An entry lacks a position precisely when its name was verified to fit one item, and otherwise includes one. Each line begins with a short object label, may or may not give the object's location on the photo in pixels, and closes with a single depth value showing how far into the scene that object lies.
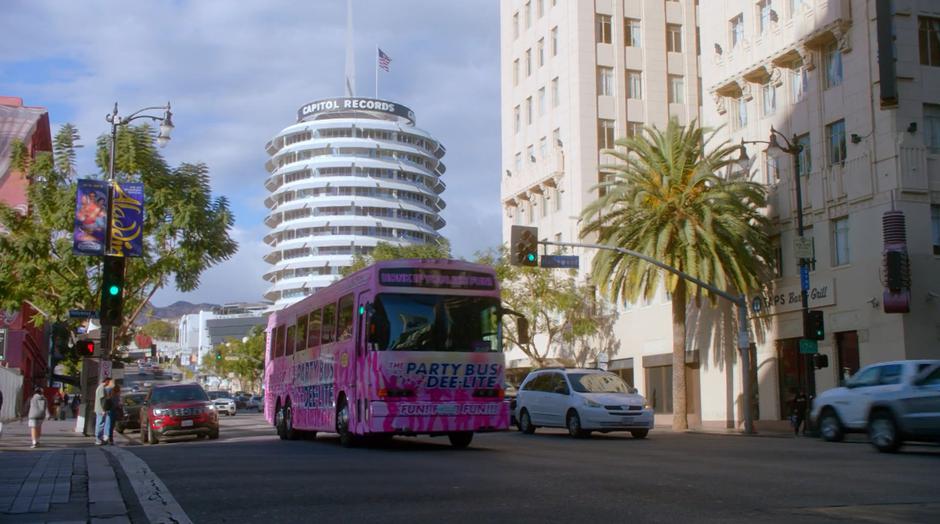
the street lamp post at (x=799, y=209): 30.20
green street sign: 28.89
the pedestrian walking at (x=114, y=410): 25.62
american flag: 101.75
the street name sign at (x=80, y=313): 28.38
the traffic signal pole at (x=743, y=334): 30.21
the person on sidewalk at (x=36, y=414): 24.97
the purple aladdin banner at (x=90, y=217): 25.67
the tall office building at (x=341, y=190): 133.38
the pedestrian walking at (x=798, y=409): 29.67
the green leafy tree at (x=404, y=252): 61.93
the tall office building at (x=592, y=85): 54.47
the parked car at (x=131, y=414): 37.25
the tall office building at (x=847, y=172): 31.09
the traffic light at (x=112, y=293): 21.36
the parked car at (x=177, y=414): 27.45
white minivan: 25.59
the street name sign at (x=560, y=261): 34.72
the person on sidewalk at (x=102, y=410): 25.36
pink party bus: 18.56
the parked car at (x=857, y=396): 19.28
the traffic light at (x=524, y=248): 28.69
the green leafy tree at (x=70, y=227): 32.69
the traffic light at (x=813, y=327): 28.86
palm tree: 34.44
